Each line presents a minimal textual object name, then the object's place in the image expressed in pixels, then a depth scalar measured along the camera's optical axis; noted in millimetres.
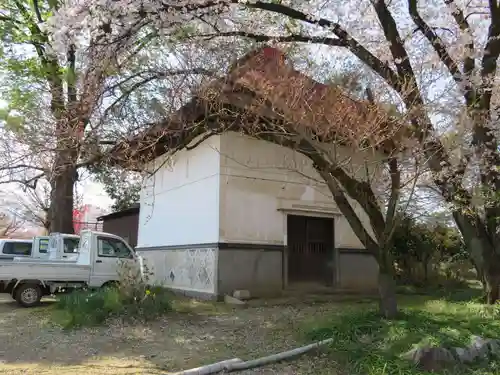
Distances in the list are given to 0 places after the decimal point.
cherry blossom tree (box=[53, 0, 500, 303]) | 9047
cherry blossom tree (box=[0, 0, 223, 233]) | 8883
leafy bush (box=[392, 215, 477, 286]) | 15953
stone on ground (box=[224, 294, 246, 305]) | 11490
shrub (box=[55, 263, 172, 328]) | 8547
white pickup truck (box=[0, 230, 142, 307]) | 11086
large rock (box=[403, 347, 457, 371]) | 6141
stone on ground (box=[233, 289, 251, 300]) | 11875
